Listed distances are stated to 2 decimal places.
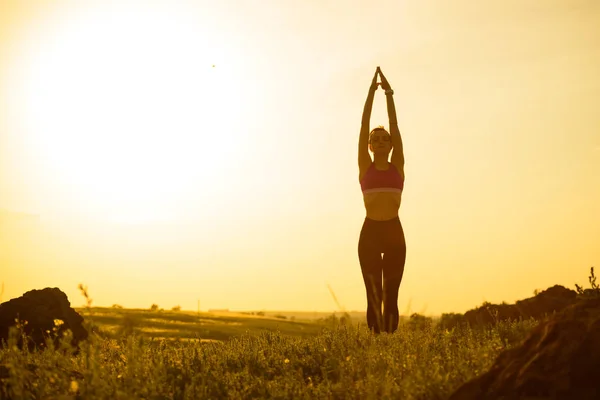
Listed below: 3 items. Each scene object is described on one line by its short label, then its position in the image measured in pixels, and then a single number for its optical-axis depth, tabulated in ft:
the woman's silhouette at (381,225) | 29.58
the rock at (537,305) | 43.52
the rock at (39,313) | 32.55
